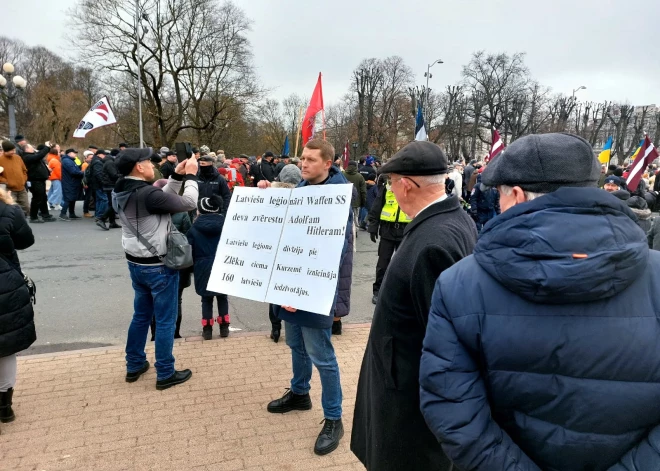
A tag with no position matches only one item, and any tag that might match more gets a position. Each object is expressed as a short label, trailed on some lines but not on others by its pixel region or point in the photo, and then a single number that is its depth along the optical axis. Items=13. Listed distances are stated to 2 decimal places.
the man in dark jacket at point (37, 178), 11.15
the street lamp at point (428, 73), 33.28
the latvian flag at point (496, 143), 11.23
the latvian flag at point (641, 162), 9.33
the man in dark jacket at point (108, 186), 10.77
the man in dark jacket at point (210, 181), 5.11
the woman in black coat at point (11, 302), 3.07
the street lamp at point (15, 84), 15.70
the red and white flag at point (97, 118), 11.58
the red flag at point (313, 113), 5.40
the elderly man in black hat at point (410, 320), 1.82
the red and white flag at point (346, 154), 14.35
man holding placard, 3.00
